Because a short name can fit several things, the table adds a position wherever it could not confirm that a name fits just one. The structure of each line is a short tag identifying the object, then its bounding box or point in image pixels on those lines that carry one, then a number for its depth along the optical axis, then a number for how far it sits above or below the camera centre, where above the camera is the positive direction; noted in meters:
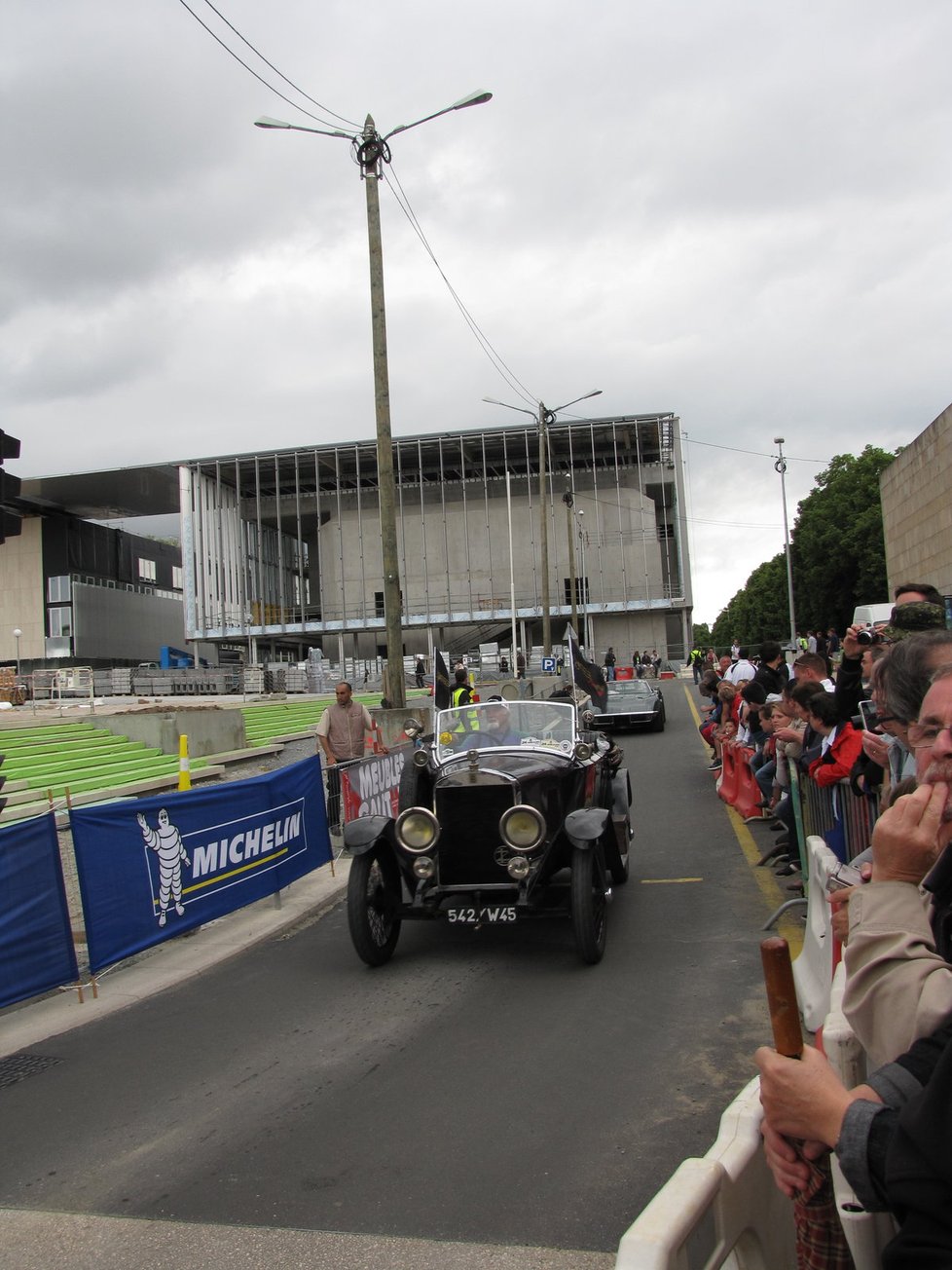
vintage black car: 6.30 -1.38
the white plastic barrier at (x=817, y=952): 4.24 -1.50
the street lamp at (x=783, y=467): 53.43 +10.08
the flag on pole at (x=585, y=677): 11.77 -0.34
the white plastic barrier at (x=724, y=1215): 1.67 -1.10
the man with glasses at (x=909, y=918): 1.89 -0.63
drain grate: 5.03 -2.16
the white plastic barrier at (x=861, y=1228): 1.87 -1.21
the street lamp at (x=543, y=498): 35.97 +6.24
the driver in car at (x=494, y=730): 7.45 -0.62
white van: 26.20 +0.64
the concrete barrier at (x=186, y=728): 18.98 -1.24
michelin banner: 6.36 -1.48
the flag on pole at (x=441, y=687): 11.84 -0.39
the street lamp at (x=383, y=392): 14.35 +4.23
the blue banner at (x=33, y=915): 5.81 -1.54
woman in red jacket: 6.30 -0.72
